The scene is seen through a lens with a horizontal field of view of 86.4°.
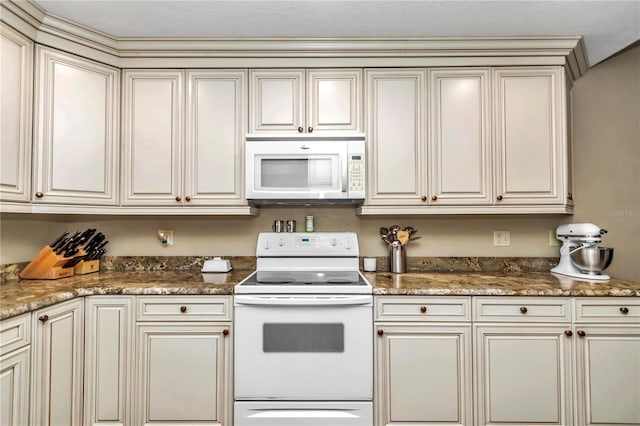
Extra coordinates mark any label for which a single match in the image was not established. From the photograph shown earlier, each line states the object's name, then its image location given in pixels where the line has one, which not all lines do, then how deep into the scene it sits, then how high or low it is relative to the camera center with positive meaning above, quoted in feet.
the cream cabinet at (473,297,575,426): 5.74 -2.43
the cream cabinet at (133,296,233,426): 5.82 -2.53
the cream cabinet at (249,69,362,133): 7.02 +2.44
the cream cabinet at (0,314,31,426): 4.43 -2.03
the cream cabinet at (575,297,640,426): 5.67 -2.37
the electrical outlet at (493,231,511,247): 7.91 -0.49
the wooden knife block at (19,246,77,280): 6.53 -0.94
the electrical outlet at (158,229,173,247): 7.99 -0.43
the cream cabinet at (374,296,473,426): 5.80 -2.47
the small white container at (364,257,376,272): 7.64 -1.03
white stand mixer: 6.47 -0.64
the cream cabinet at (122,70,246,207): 6.98 +1.55
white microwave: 6.74 +1.01
